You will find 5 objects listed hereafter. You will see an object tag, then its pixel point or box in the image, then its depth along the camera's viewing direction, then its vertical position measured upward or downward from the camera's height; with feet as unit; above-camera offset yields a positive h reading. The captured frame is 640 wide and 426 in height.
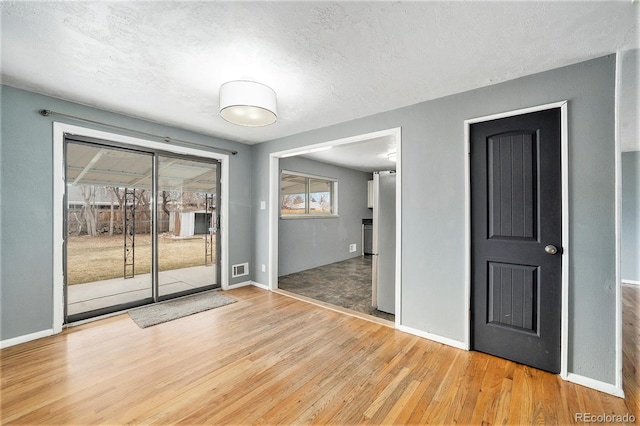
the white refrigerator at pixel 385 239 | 11.13 -1.19
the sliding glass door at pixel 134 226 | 10.15 -0.65
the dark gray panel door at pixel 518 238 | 7.04 -0.74
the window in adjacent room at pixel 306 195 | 18.45 +1.33
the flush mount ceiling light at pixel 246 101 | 7.08 +3.12
